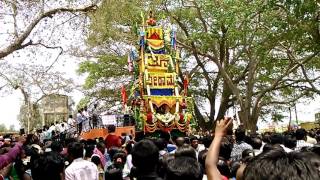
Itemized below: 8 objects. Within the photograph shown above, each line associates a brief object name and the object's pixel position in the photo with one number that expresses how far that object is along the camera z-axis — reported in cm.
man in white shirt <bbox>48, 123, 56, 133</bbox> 2112
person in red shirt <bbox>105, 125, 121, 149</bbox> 852
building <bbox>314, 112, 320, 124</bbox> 3971
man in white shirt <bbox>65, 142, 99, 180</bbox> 482
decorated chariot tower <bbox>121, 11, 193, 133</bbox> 1728
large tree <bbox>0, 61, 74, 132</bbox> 2854
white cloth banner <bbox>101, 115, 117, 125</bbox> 1770
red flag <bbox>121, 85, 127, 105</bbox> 1898
